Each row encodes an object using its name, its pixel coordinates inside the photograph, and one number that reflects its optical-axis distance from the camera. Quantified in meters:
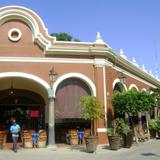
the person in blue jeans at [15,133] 10.81
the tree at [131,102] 12.04
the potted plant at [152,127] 14.53
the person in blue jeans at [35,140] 11.68
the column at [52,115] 11.57
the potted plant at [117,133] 10.95
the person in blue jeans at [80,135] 12.38
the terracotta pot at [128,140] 11.40
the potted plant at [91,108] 10.87
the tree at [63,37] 28.65
